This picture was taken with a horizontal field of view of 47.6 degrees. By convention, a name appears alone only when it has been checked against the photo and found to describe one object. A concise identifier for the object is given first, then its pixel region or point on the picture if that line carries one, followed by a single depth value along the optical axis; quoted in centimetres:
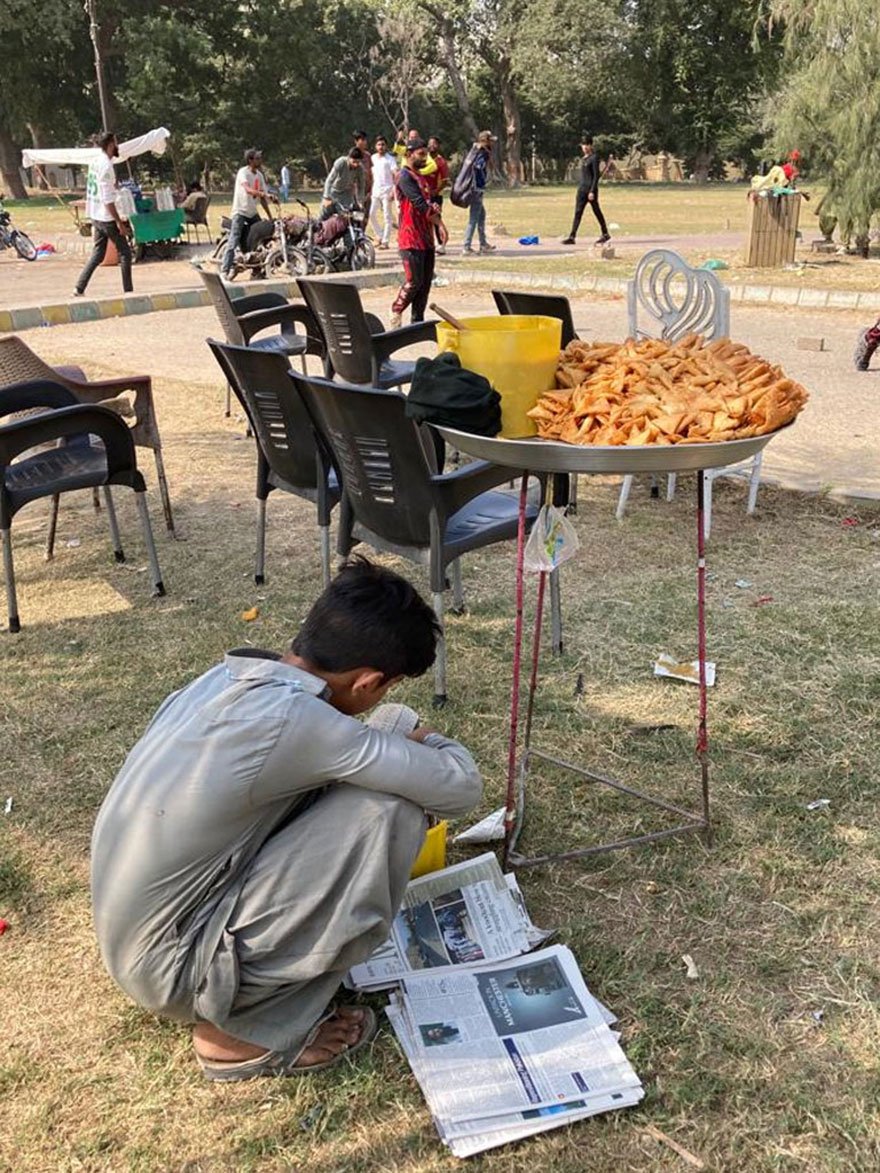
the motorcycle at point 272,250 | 1403
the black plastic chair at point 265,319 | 586
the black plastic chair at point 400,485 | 295
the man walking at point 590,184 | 1573
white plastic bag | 236
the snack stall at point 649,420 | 198
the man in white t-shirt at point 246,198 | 1341
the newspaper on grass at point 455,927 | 217
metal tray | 195
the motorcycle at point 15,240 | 1730
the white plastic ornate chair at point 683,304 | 449
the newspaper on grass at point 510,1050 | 180
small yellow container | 238
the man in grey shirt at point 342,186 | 1439
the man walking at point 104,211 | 1162
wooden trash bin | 1323
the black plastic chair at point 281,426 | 362
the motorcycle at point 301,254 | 1409
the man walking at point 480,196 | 1481
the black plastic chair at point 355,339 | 541
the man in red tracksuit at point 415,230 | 861
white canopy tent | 1739
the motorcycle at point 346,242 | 1407
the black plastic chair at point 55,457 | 359
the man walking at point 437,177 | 1048
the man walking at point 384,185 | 1669
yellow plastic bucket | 220
